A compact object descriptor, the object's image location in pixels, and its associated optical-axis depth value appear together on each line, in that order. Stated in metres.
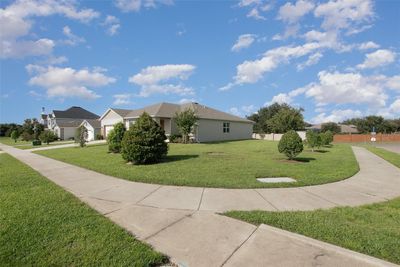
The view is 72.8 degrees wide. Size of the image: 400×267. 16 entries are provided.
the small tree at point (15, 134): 44.63
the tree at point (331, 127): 66.90
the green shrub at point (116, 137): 16.38
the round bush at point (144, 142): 11.37
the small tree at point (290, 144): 12.29
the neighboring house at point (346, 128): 74.93
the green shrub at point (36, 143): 29.84
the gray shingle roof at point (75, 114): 56.03
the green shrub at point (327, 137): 22.59
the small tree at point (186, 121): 25.23
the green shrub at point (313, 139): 18.50
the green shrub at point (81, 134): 24.11
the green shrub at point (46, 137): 29.55
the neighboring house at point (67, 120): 48.75
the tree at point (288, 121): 44.47
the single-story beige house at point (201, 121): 29.11
